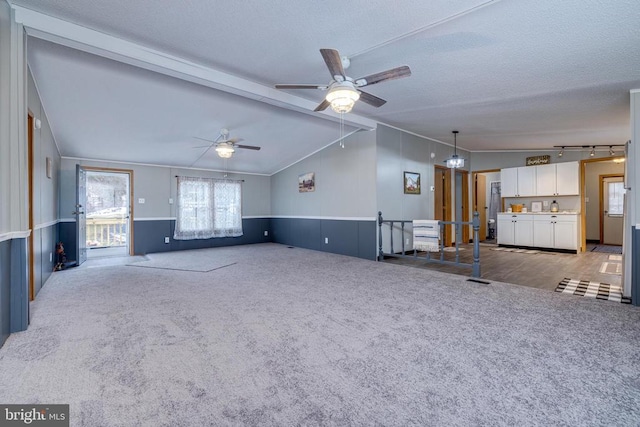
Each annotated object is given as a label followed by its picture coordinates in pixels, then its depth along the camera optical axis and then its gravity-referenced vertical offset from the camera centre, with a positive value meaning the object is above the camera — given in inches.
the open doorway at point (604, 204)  322.0 +9.8
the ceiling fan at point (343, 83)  104.6 +51.8
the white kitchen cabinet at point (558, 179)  270.2 +31.9
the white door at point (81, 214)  222.0 +2.5
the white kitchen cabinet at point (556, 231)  259.6 -16.6
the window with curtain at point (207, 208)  299.7 +8.4
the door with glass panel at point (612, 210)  321.7 +2.9
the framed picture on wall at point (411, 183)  255.4 +28.1
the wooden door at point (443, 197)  294.0 +17.4
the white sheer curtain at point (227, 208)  321.1 +8.8
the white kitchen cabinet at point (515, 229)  286.0 -15.9
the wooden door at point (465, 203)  330.0 +12.3
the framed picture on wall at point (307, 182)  291.2 +33.6
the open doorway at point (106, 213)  322.3 +4.5
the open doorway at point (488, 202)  367.9 +14.9
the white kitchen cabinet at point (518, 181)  293.0 +32.7
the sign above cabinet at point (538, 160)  287.1 +52.6
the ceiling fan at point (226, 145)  211.6 +51.3
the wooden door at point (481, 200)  353.7 +17.4
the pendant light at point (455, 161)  255.1 +45.9
